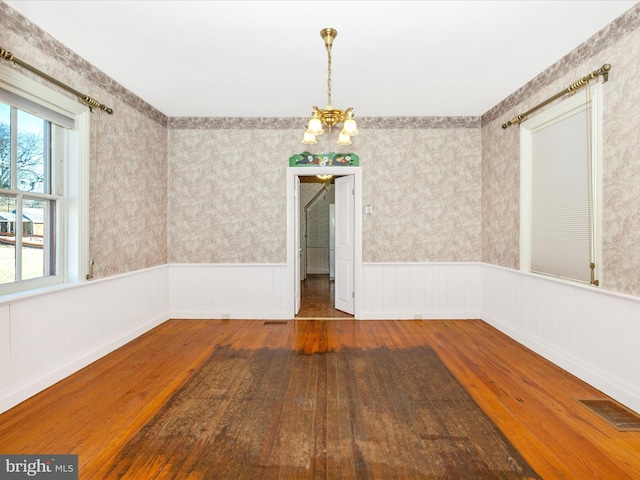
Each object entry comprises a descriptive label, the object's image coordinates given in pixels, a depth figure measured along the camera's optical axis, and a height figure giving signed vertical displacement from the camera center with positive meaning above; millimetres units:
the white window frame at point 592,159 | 2963 +802
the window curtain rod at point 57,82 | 2512 +1289
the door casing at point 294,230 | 5082 +242
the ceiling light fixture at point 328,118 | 2779 +964
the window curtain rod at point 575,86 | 2846 +1369
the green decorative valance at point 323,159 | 5074 +1130
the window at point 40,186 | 2736 +445
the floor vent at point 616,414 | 2320 -1173
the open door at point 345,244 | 5234 -62
